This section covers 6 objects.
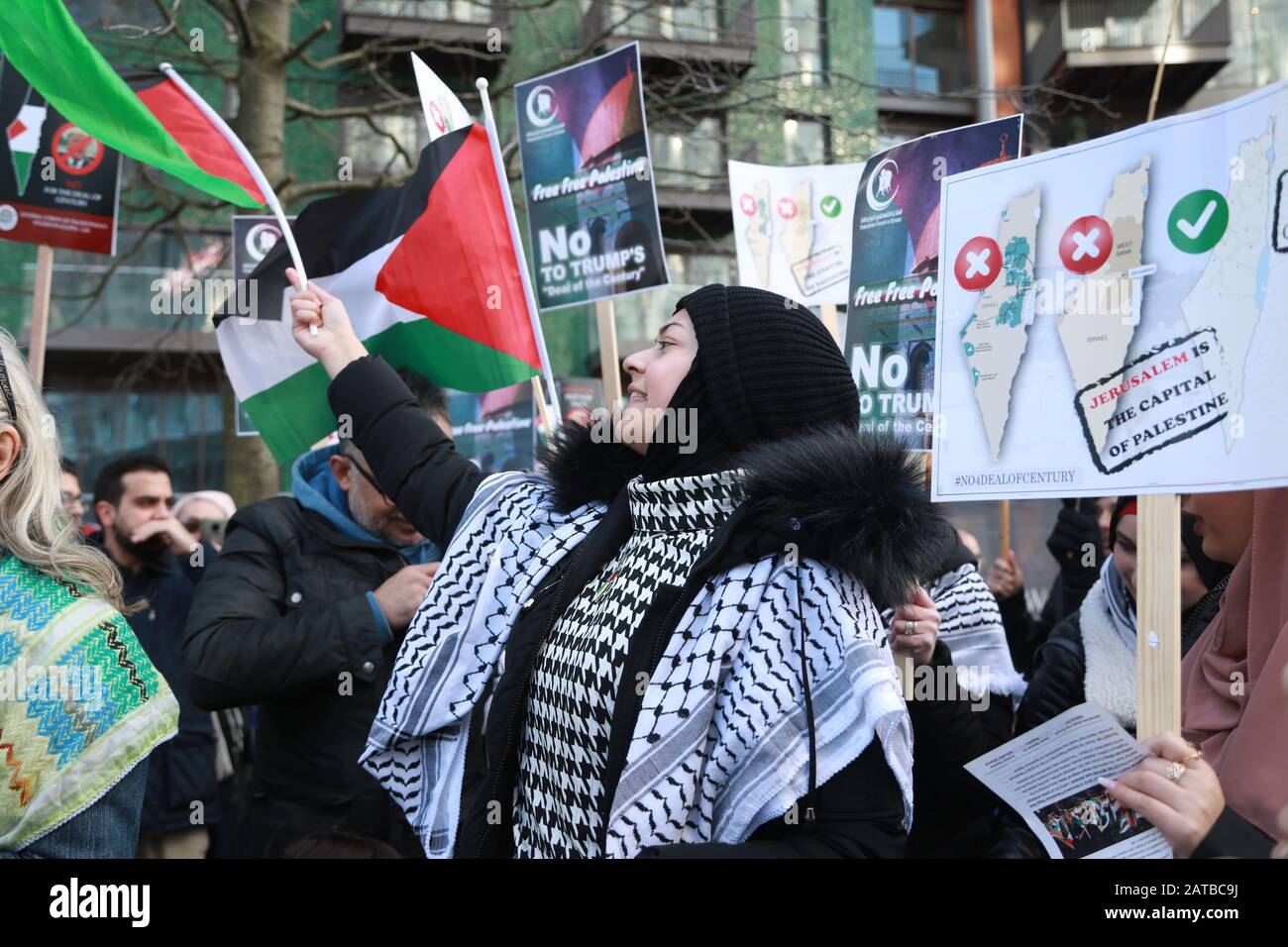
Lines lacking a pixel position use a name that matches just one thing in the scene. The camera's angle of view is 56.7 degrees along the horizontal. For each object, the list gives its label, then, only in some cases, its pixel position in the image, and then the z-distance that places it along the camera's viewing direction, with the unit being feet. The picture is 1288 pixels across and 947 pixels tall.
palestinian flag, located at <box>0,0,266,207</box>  10.05
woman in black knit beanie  5.68
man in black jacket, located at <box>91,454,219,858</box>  14.12
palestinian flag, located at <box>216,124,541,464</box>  10.59
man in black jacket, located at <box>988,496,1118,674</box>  15.70
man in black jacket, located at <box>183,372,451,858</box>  9.57
